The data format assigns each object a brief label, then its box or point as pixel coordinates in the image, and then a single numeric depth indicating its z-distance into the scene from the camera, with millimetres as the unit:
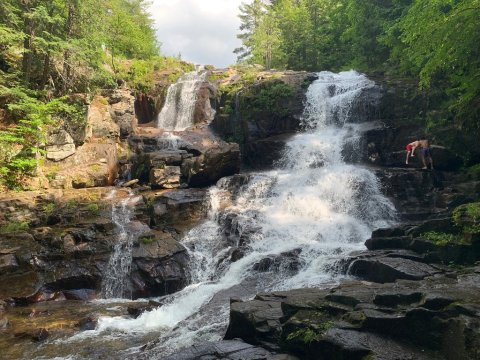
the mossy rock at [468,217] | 9609
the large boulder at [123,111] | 23484
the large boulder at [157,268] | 12461
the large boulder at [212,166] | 18969
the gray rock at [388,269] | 8812
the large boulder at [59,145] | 18656
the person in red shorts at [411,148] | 16969
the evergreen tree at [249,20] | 50906
